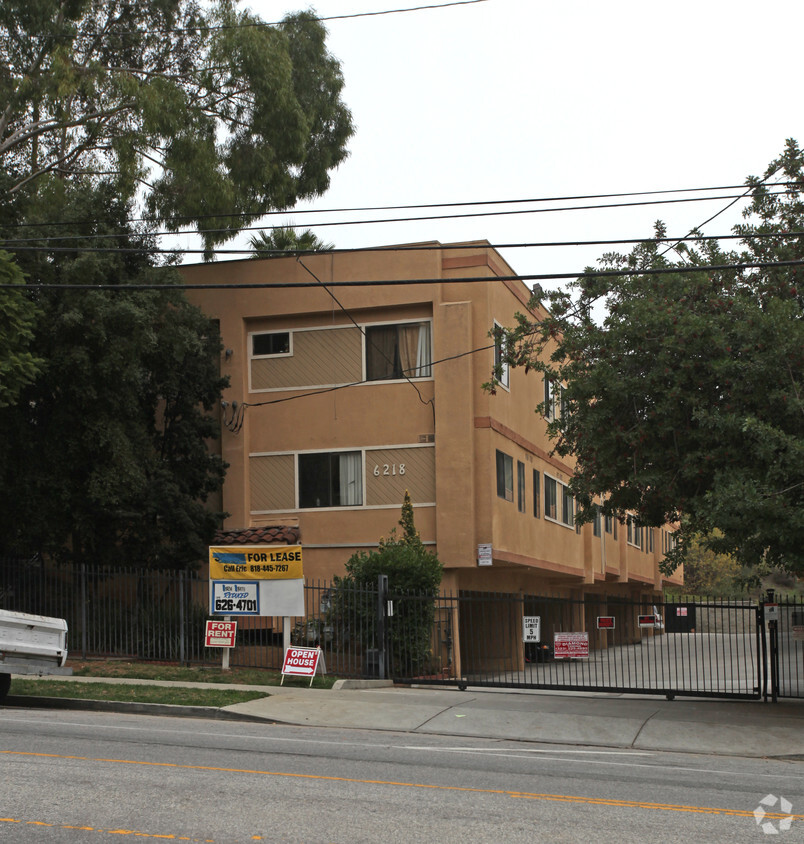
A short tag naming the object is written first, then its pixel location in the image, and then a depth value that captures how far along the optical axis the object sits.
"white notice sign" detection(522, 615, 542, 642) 21.02
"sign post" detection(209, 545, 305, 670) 19.89
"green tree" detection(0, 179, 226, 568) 22.08
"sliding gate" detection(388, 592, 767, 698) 18.97
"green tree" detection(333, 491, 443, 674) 20.91
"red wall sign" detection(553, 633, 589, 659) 20.28
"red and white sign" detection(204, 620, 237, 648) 19.92
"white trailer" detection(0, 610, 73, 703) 15.42
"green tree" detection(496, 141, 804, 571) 14.33
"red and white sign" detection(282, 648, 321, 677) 19.09
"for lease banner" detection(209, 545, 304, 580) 19.94
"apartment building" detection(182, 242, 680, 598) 24.47
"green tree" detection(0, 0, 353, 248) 23.91
